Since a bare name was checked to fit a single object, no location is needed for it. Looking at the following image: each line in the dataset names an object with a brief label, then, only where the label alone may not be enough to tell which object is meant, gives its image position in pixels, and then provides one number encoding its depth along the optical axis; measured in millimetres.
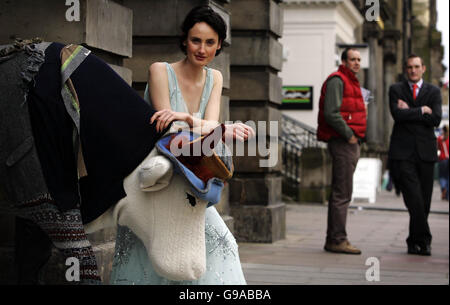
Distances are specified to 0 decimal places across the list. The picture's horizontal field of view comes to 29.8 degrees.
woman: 3338
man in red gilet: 8891
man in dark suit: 9055
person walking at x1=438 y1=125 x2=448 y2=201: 21652
